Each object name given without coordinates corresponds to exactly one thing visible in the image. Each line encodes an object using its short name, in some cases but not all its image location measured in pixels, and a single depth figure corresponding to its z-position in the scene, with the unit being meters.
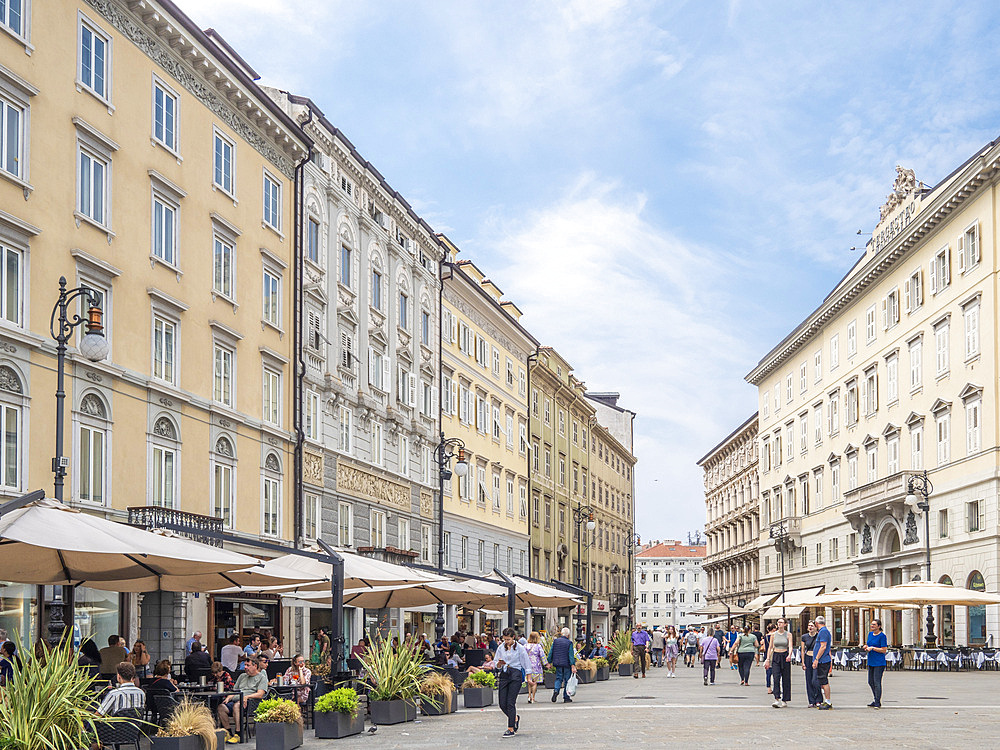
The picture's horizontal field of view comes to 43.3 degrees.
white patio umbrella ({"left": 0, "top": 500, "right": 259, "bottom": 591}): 13.26
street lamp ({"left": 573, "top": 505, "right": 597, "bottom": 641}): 60.47
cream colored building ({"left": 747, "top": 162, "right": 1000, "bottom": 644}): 47.56
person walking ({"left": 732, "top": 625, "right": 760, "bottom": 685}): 32.94
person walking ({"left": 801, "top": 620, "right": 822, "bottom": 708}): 23.92
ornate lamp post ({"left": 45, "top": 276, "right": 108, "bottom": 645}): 18.72
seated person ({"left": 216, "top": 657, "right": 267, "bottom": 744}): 17.66
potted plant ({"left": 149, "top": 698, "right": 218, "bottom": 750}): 13.30
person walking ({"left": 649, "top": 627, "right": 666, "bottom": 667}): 48.69
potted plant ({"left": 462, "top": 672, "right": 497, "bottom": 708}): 25.20
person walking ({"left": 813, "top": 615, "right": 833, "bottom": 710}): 23.67
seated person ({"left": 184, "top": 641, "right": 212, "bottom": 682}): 22.78
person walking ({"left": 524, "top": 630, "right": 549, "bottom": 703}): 26.48
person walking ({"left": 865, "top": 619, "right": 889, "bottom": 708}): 23.62
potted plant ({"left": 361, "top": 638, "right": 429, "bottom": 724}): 20.39
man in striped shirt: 14.05
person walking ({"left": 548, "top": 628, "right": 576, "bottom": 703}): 26.72
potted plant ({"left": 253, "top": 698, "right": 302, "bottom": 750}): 16.02
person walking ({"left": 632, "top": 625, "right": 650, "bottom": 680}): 42.97
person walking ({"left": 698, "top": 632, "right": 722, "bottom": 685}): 35.94
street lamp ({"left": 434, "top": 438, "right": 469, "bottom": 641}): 35.22
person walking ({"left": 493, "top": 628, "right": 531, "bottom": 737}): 18.48
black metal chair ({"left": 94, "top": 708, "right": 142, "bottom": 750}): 12.52
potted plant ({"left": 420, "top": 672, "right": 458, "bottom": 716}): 22.12
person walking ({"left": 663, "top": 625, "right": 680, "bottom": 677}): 47.66
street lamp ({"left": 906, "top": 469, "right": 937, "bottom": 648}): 49.12
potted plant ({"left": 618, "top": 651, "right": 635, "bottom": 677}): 44.12
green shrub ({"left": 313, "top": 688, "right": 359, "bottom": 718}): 18.16
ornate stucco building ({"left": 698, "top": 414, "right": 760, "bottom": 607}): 93.56
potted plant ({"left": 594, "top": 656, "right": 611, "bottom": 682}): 38.84
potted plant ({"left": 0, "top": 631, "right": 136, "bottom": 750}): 11.20
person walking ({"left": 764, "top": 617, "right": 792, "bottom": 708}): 24.88
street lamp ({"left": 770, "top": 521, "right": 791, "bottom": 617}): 76.81
